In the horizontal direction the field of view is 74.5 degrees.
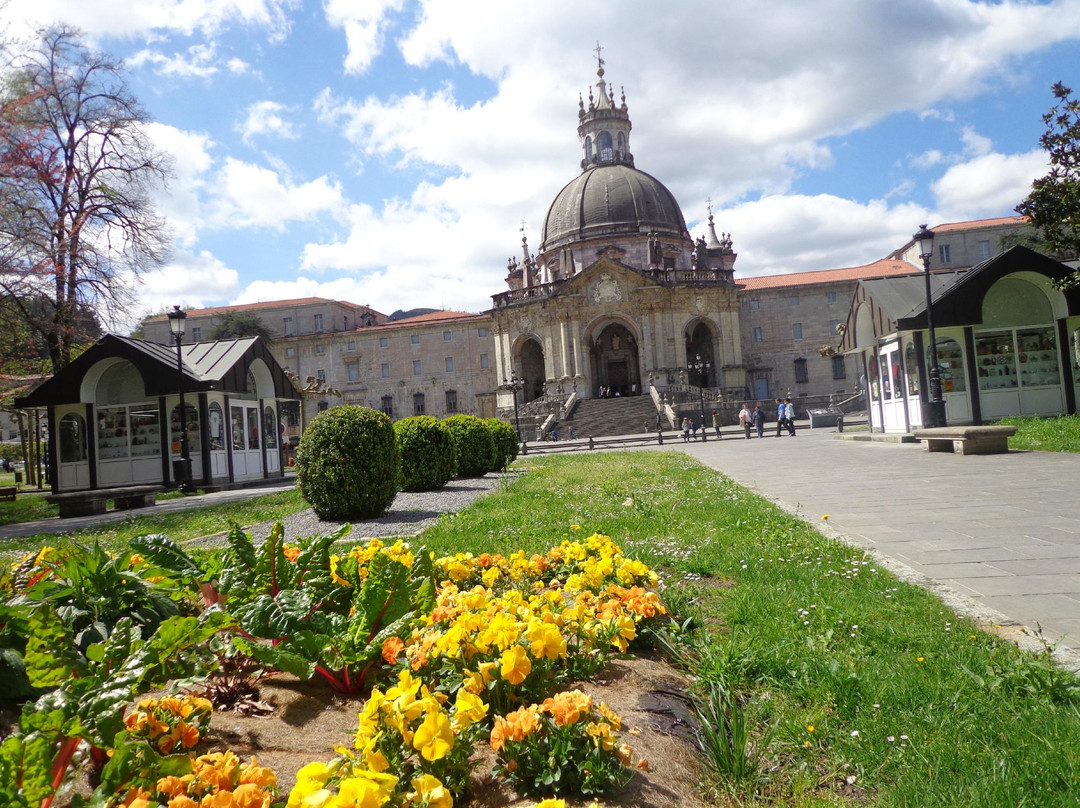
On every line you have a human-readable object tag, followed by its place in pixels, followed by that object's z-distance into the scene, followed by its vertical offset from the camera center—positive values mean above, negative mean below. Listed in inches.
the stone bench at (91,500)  616.1 -36.4
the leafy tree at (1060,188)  602.9 +170.8
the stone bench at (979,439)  545.0 -36.3
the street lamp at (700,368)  1729.8 +131.7
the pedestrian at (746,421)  1288.1 -20.8
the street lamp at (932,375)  676.7 +19.6
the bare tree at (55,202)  742.5 +317.9
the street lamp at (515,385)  2095.2 +123.4
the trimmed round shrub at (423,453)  547.8 -15.5
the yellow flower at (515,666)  89.6 -30.4
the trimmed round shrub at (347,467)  390.9 -15.4
